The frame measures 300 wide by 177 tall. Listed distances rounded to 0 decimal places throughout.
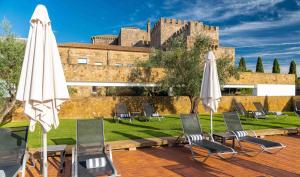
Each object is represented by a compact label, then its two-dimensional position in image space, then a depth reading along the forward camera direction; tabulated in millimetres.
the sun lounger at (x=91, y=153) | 3709
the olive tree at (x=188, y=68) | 12865
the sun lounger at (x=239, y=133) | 5347
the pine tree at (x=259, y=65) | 40047
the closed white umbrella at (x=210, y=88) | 6288
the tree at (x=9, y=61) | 9085
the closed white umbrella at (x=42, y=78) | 3396
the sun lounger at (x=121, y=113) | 11411
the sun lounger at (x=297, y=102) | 16573
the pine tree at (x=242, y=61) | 38851
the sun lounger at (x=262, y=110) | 13074
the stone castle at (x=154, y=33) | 31038
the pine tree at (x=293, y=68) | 38077
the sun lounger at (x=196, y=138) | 4781
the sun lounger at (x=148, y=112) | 11932
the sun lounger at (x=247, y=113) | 12460
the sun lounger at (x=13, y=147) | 3949
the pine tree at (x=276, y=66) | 39579
